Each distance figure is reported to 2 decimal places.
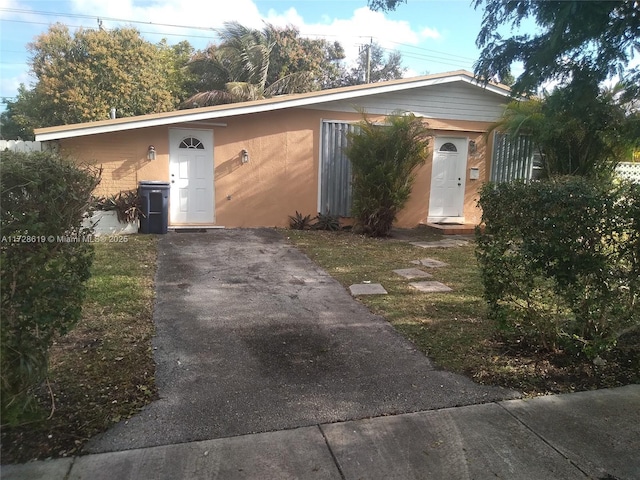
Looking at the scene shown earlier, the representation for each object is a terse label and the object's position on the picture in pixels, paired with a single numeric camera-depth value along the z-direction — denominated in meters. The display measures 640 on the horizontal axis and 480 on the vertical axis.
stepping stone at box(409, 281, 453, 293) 6.06
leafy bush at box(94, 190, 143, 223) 9.41
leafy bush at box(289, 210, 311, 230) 10.95
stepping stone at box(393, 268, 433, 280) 6.81
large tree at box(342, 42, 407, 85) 32.31
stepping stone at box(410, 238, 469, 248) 9.46
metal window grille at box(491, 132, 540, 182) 12.10
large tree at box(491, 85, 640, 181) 9.61
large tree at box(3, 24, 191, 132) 23.81
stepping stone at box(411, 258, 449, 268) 7.61
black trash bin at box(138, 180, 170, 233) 9.47
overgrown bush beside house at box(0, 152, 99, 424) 2.38
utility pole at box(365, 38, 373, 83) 27.62
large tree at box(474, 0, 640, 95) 3.27
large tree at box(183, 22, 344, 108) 19.75
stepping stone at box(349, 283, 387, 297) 5.85
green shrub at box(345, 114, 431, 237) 9.44
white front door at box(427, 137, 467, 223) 11.91
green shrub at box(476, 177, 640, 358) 3.37
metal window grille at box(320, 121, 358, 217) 10.98
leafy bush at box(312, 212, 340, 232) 10.91
